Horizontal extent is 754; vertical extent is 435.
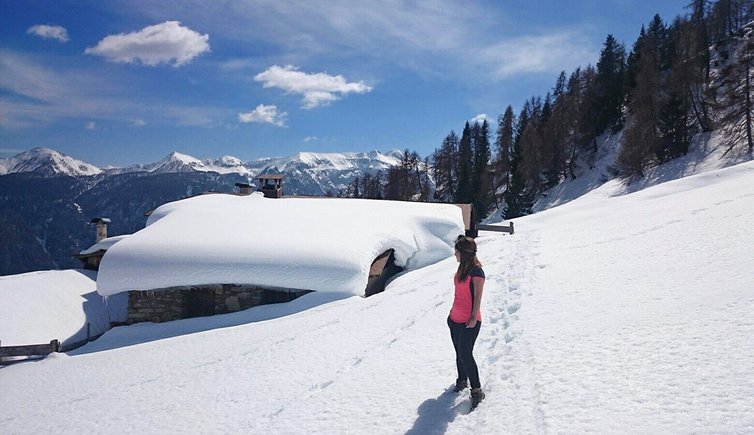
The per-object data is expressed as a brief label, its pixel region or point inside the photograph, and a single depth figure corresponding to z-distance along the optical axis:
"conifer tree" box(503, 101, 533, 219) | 43.06
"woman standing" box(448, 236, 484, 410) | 5.01
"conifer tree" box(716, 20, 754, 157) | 29.06
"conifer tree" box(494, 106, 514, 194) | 58.83
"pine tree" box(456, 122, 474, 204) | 58.84
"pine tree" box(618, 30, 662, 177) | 35.97
